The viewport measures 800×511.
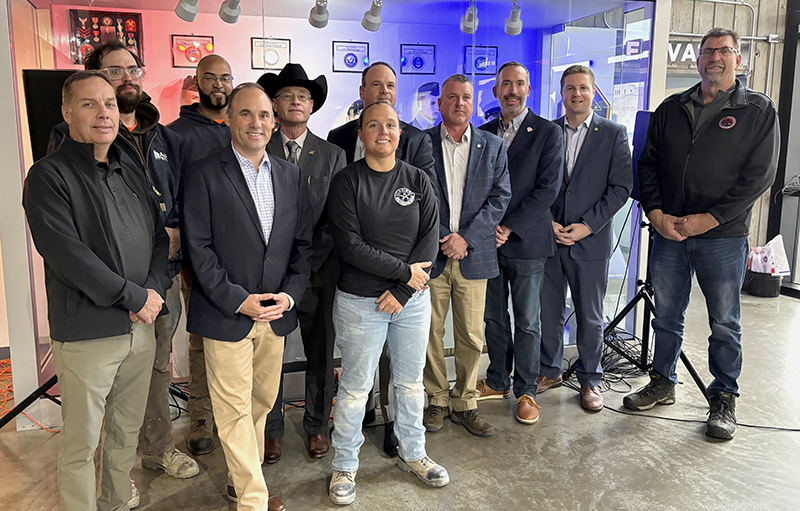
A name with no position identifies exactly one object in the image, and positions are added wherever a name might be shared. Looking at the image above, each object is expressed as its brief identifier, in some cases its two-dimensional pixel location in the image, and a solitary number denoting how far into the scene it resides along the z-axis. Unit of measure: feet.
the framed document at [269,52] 12.38
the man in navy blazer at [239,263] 7.76
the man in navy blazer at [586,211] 11.64
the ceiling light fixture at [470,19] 13.17
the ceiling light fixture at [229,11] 11.91
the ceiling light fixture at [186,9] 11.64
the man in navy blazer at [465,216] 10.36
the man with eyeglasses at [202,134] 9.60
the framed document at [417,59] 12.97
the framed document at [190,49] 12.14
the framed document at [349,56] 12.69
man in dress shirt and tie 9.52
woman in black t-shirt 8.57
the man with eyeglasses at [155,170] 8.33
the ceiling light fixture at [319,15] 12.27
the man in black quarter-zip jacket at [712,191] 10.54
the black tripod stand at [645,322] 13.04
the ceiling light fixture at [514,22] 13.52
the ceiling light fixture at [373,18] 12.42
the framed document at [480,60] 13.43
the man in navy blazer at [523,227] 11.08
